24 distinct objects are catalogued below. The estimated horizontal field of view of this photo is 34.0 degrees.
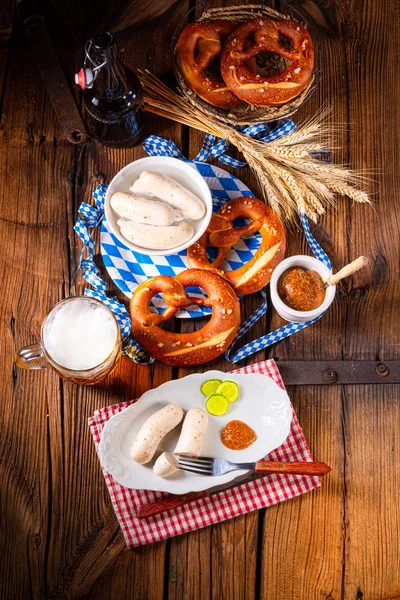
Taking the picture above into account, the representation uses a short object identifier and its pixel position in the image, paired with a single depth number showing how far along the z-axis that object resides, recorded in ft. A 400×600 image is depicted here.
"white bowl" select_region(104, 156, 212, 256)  5.88
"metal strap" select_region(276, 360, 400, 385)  6.08
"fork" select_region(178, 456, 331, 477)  5.46
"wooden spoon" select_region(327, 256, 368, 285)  5.42
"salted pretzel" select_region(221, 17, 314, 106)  6.16
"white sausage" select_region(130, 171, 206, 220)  5.93
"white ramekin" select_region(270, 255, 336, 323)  5.87
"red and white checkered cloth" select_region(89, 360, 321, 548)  5.64
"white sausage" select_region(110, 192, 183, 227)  5.88
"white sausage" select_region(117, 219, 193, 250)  5.88
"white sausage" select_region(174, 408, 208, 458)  5.45
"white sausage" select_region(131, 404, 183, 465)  5.45
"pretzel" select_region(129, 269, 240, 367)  5.83
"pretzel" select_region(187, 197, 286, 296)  6.02
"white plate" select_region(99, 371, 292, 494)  5.50
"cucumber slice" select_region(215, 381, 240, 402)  5.74
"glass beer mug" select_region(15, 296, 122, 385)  5.56
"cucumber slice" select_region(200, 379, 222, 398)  5.76
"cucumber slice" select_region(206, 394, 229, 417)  5.72
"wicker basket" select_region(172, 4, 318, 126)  6.37
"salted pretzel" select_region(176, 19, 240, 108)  6.27
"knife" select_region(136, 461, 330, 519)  5.49
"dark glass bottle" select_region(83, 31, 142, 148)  5.57
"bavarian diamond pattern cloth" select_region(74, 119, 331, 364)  6.06
